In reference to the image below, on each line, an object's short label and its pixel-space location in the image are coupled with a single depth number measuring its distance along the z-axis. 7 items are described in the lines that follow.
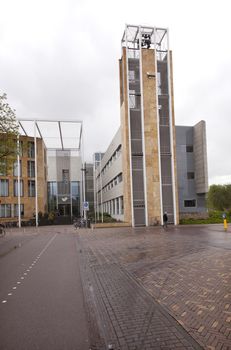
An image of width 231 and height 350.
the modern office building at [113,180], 42.72
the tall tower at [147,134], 35.28
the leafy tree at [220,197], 60.43
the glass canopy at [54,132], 48.96
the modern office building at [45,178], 49.41
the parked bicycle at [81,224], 36.95
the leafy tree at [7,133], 21.22
